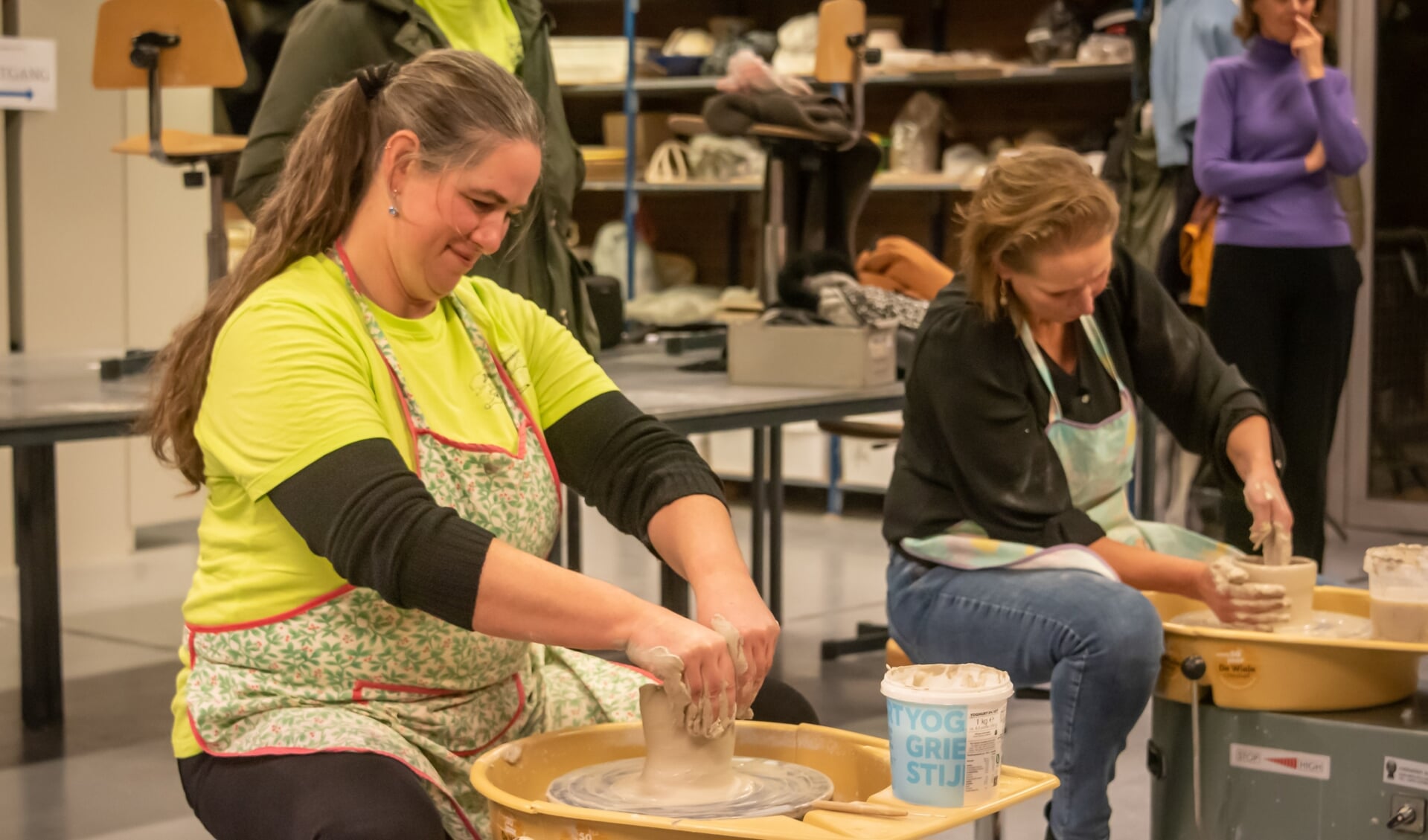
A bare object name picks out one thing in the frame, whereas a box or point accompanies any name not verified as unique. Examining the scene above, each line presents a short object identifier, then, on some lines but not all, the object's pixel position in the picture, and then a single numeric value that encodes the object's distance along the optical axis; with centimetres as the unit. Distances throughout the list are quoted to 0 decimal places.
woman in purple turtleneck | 370
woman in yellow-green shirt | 133
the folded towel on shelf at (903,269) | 378
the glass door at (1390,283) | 551
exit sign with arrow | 476
